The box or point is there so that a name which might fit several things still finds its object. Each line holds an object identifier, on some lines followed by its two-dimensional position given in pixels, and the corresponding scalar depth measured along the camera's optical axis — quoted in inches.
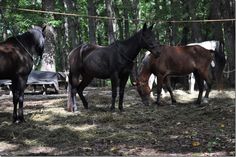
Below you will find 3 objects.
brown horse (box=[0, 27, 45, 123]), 366.3
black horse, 426.6
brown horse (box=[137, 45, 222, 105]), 507.2
